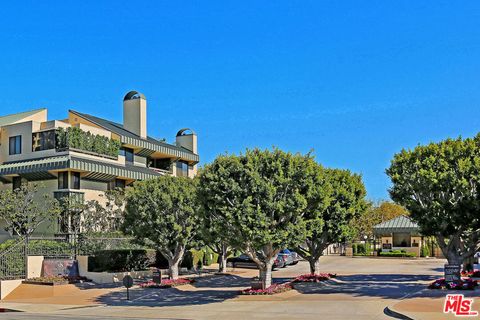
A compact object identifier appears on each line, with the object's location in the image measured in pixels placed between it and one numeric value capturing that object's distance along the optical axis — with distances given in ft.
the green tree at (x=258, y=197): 81.46
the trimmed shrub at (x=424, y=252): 191.72
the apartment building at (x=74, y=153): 147.95
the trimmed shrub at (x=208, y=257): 157.79
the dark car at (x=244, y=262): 147.64
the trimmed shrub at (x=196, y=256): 144.36
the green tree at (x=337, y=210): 103.35
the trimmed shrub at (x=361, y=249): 204.65
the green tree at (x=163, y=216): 102.58
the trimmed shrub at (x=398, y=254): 188.03
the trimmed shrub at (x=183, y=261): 137.08
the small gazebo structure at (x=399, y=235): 195.21
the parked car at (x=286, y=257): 150.18
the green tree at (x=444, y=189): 84.74
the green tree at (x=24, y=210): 130.93
